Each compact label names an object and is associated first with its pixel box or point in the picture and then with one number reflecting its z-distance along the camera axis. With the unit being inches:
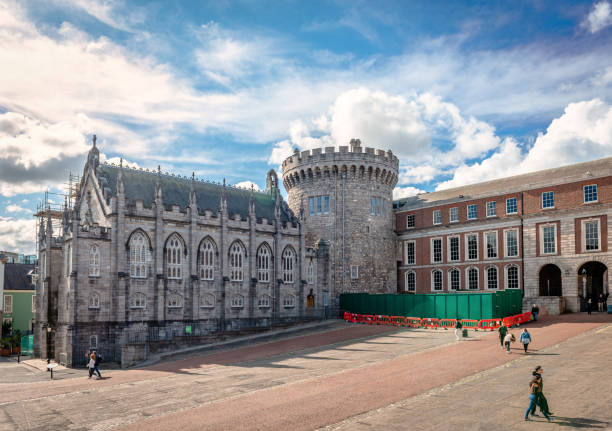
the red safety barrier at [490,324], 1656.0
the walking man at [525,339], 1188.8
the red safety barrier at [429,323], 1817.2
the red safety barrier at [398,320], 1934.1
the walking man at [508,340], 1203.2
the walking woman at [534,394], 724.7
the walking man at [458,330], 1501.4
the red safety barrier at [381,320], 2005.4
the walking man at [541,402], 721.0
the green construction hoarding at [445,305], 1700.3
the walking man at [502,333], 1278.3
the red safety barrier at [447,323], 1772.9
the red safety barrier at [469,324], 1692.2
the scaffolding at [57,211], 2109.7
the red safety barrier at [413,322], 1870.1
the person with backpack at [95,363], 1302.9
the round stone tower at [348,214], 2356.1
